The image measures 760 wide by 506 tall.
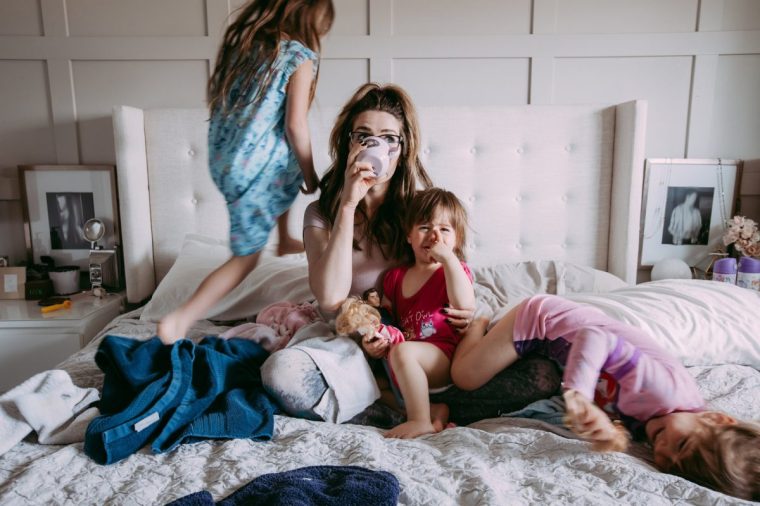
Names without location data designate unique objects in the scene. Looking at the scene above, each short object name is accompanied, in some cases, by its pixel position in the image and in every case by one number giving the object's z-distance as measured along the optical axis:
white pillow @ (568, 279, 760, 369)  1.29
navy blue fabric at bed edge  0.71
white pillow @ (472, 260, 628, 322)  1.73
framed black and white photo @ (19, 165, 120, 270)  2.08
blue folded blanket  0.89
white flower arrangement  1.93
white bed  0.78
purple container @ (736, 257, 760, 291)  1.82
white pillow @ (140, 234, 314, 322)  1.63
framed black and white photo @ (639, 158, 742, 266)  2.08
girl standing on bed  1.01
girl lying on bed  0.79
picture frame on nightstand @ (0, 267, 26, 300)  1.96
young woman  1.06
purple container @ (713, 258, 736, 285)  1.87
